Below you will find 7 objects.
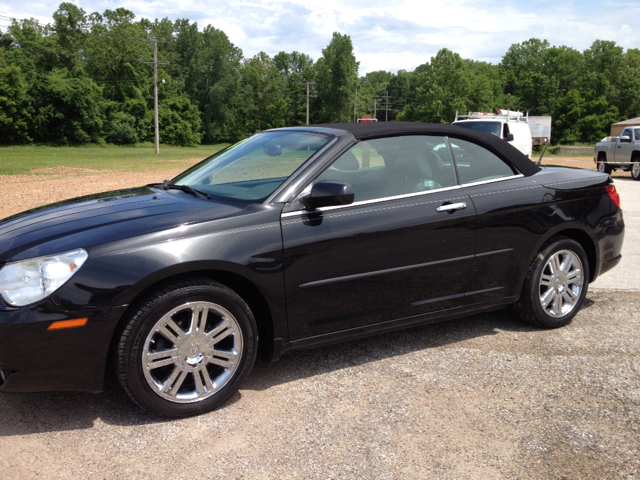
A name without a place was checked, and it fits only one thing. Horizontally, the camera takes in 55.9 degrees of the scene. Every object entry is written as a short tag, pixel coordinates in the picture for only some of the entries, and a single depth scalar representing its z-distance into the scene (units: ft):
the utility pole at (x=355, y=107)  323.53
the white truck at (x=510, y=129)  55.88
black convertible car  9.98
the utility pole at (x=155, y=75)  152.01
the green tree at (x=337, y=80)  314.76
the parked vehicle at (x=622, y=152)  67.00
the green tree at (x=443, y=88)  291.17
